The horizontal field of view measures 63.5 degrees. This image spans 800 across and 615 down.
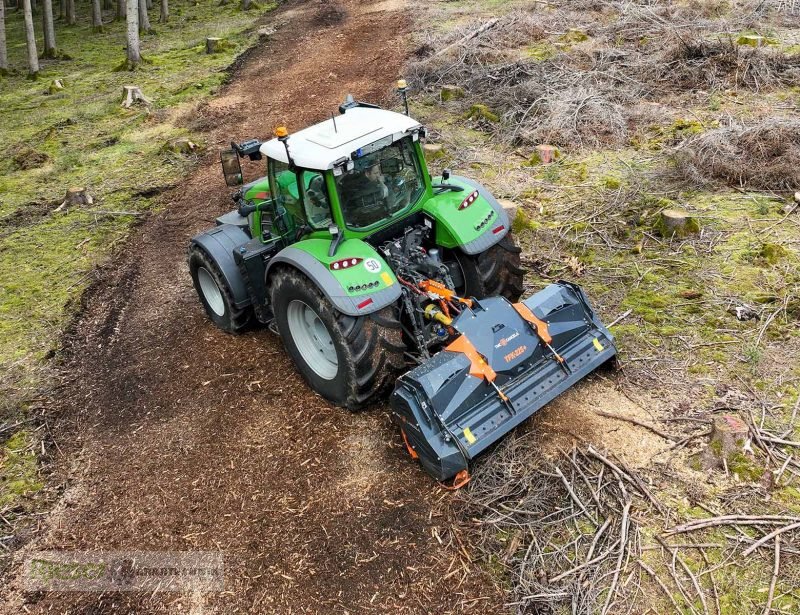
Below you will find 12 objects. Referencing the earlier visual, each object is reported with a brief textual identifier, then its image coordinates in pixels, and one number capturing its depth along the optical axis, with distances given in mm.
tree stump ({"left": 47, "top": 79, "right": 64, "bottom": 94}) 16172
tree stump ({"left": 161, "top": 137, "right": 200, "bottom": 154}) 11734
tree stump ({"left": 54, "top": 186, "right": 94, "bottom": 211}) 10070
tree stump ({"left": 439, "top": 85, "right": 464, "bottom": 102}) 11914
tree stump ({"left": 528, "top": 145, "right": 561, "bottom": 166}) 9305
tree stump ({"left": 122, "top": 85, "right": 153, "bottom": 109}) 14297
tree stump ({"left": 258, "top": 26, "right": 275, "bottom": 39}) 19203
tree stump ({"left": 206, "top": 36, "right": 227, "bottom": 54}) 17906
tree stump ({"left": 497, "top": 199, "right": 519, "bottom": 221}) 7680
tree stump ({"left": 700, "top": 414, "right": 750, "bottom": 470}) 4516
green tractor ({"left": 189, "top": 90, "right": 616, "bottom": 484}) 4594
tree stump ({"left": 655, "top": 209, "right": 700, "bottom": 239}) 7183
